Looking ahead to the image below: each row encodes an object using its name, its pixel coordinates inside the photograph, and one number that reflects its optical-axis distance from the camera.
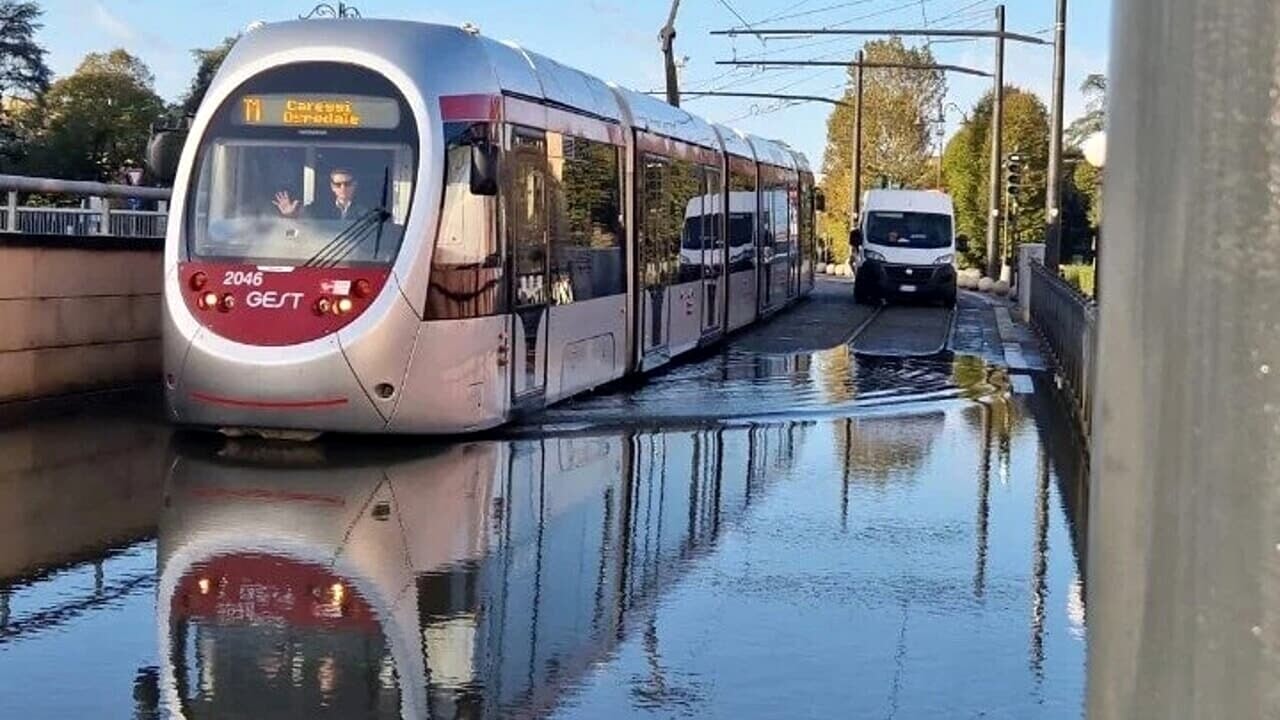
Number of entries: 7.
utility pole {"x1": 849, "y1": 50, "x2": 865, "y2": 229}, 62.03
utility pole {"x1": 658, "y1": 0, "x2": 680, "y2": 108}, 41.21
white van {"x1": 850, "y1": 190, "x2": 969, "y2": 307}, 38.16
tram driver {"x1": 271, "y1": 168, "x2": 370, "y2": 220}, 13.09
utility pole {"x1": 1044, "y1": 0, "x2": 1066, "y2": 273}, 32.94
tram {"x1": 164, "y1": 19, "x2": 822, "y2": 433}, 12.80
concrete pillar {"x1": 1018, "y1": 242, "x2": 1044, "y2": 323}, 35.34
